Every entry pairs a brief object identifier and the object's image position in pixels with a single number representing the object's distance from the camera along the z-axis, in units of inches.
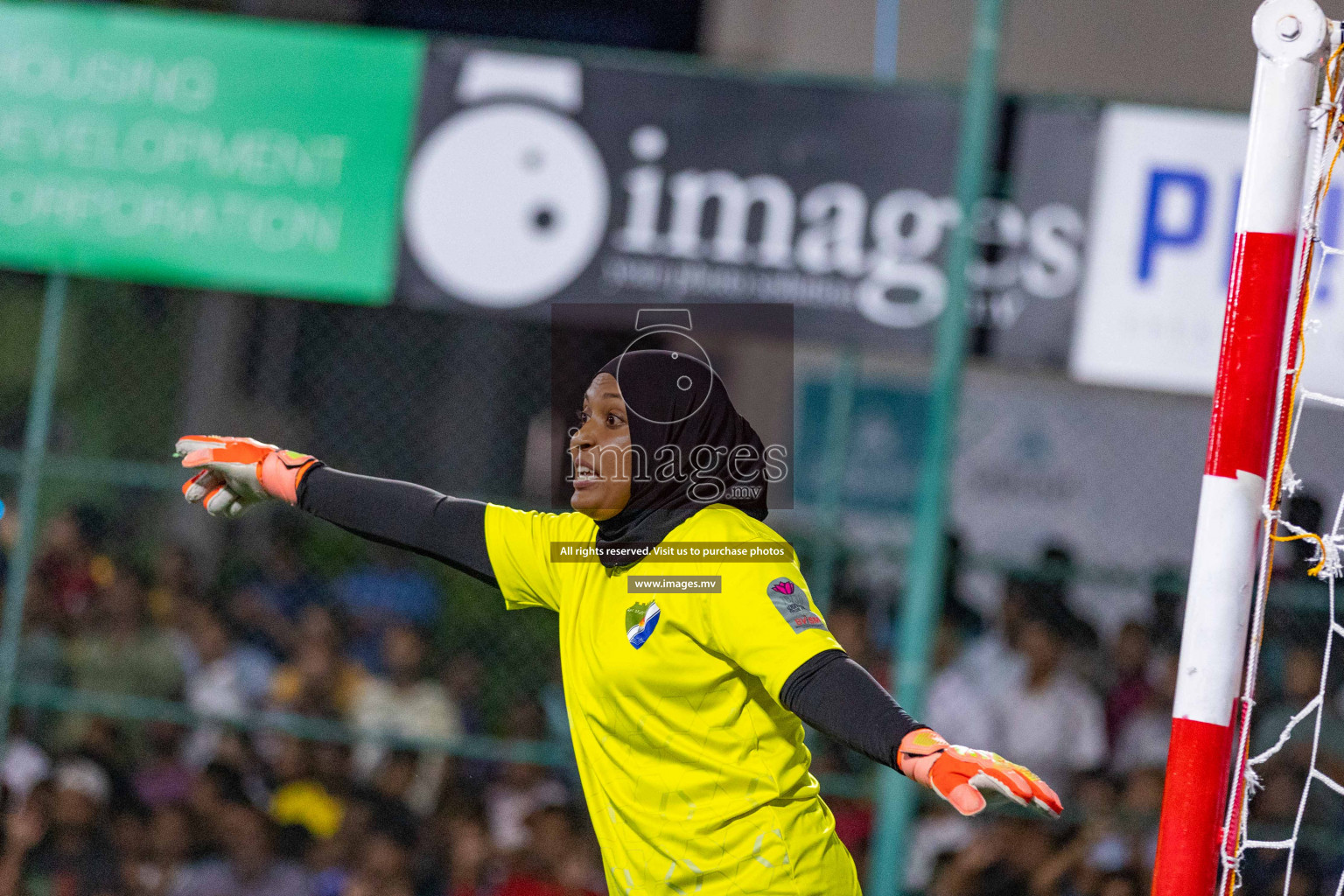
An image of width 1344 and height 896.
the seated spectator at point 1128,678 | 516.7
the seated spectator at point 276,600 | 552.4
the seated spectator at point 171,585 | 563.5
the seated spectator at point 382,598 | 562.6
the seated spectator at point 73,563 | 550.9
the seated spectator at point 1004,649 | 521.3
